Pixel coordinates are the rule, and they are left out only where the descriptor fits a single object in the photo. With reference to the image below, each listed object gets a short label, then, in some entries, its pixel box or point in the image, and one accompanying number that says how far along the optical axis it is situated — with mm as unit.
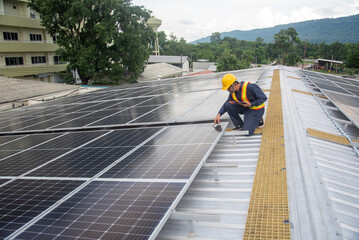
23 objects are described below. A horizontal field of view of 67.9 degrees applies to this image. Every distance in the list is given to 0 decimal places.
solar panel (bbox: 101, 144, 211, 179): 4504
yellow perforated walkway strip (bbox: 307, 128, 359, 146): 7211
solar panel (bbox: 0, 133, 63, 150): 7593
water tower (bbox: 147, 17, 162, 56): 84438
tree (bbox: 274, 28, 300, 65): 83188
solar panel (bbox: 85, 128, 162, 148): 6387
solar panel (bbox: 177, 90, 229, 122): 7609
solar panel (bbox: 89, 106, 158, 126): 8693
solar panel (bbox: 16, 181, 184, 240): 3160
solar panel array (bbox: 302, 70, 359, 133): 11133
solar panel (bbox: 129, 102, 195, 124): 8078
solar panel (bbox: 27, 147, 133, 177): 5013
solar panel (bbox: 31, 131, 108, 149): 6928
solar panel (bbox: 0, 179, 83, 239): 3590
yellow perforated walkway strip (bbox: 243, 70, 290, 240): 3529
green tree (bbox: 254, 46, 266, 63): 125375
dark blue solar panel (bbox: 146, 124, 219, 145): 5911
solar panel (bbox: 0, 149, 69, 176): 5611
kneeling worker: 7059
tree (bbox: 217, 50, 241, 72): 56219
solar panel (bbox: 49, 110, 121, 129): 9199
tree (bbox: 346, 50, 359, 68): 72625
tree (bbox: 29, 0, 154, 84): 36312
